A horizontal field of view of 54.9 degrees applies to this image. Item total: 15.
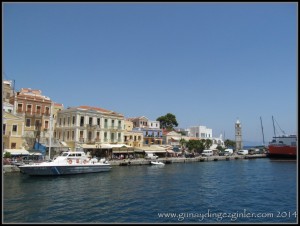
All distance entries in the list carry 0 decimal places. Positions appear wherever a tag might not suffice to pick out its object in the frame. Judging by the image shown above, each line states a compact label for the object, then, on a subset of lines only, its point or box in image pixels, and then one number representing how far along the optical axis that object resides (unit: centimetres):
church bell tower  10451
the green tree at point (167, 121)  9119
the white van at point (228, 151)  8706
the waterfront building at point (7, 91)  4806
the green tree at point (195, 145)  7719
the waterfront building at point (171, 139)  7631
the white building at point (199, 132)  9575
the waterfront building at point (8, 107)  4527
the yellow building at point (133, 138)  6152
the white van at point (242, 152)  8740
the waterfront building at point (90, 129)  5172
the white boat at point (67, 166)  3291
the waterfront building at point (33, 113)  4634
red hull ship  7444
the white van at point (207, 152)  7722
